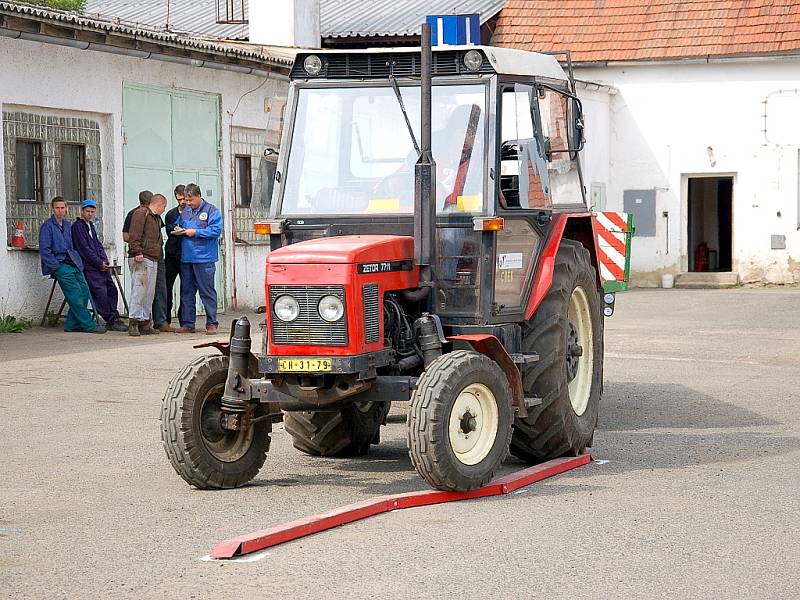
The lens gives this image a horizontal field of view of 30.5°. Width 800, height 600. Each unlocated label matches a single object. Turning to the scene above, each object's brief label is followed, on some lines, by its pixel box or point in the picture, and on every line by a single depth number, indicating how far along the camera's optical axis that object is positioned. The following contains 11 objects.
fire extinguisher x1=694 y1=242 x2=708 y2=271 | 32.41
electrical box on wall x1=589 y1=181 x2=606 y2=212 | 30.57
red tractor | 8.13
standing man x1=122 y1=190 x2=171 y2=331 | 18.17
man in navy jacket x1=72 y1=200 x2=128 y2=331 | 17.98
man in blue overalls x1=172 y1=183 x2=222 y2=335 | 17.92
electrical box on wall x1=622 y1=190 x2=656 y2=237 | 31.00
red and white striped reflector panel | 20.70
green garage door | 19.92
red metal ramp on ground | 6.78
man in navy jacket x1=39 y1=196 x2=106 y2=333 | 17.56
